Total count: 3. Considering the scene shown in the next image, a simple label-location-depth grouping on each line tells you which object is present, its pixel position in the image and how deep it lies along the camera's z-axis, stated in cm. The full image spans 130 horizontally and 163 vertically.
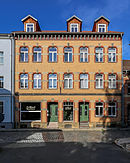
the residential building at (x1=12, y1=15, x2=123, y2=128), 1659
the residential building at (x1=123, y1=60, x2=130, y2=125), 1711
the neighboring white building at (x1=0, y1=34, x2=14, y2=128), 1630
